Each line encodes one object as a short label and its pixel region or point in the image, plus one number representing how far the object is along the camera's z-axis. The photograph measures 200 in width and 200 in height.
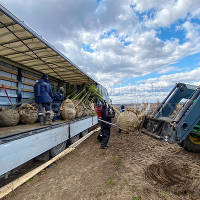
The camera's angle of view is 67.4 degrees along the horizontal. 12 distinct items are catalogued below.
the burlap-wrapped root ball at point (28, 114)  4.85
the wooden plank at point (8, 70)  5.47
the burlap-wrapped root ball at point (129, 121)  6.27
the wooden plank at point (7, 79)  5.45
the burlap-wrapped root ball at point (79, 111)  6.50
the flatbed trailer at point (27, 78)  2.77
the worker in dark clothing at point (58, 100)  6.36
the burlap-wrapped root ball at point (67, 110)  5.75
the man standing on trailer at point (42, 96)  4.82
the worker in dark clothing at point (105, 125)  5.52
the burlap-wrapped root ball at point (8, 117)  4.31
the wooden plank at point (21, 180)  2.67
